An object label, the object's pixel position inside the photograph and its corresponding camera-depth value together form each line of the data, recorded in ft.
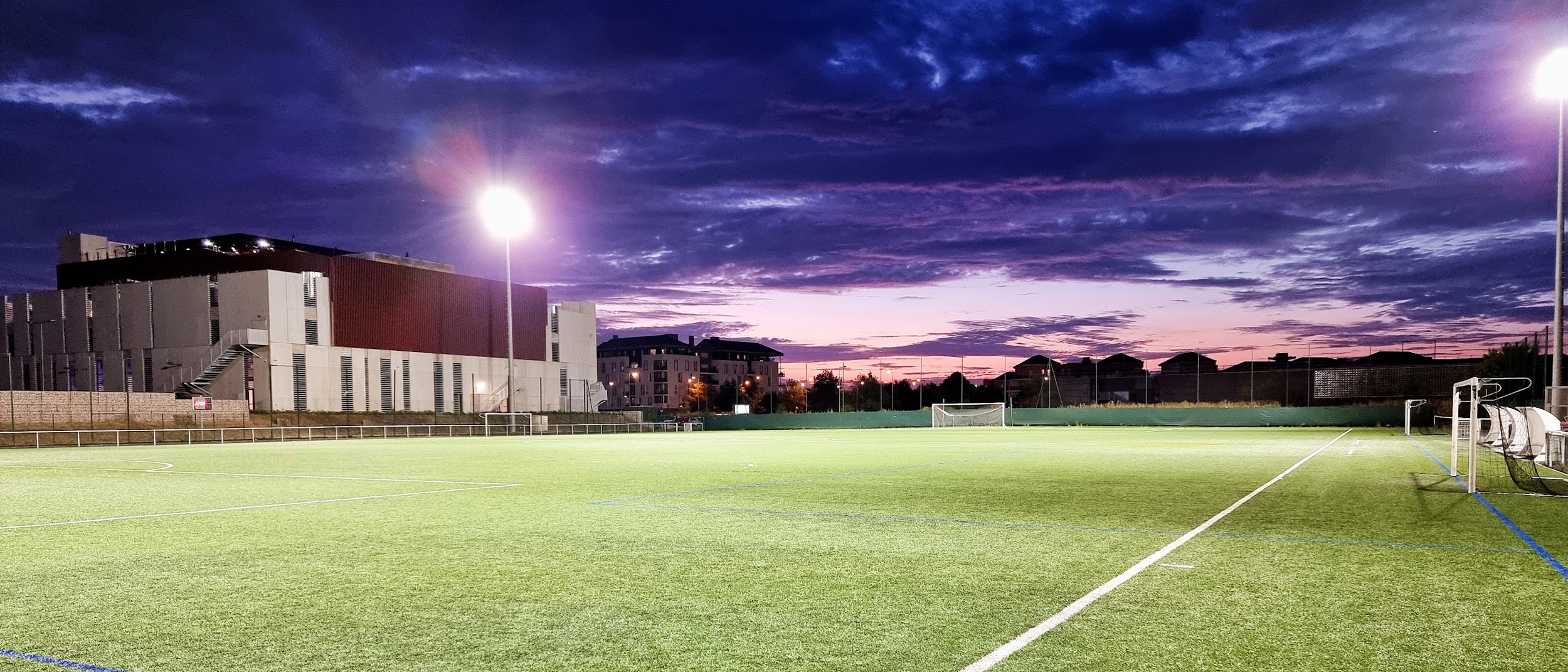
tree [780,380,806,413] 560.61
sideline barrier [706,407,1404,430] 178.50
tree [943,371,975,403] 412.36
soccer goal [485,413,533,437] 179.42
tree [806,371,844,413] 516.32
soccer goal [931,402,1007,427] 208.85
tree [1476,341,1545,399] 142.61
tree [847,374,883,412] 436.88
